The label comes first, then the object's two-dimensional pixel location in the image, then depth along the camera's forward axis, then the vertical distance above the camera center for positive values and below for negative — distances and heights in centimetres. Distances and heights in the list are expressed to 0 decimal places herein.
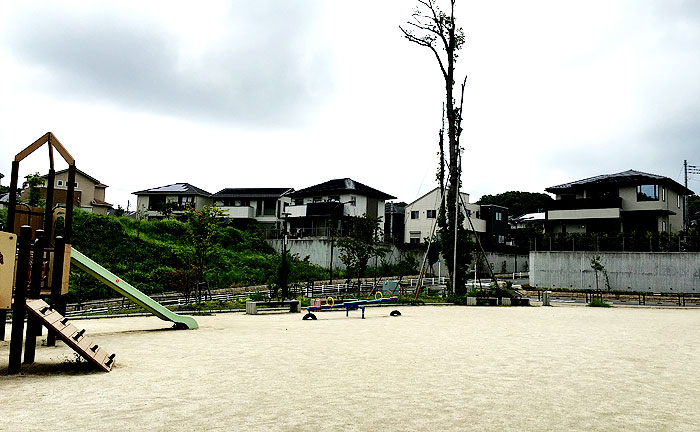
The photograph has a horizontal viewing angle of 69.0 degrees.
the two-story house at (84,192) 4644 +553
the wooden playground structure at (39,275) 769 -45
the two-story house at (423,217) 5475 +435
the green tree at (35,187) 3294 +406
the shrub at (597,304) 2617 -220
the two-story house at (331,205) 4922 +502
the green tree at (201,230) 2342 +101
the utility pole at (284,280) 2567 -131
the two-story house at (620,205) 4091 +465
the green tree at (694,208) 6612 +774
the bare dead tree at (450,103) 3012 +937
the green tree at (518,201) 8156 +997
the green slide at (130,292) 1111 -100
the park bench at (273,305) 2008 -219
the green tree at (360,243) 3607 +100
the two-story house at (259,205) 5497 +534
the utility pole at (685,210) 4649 +486
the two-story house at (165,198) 5416 +578
